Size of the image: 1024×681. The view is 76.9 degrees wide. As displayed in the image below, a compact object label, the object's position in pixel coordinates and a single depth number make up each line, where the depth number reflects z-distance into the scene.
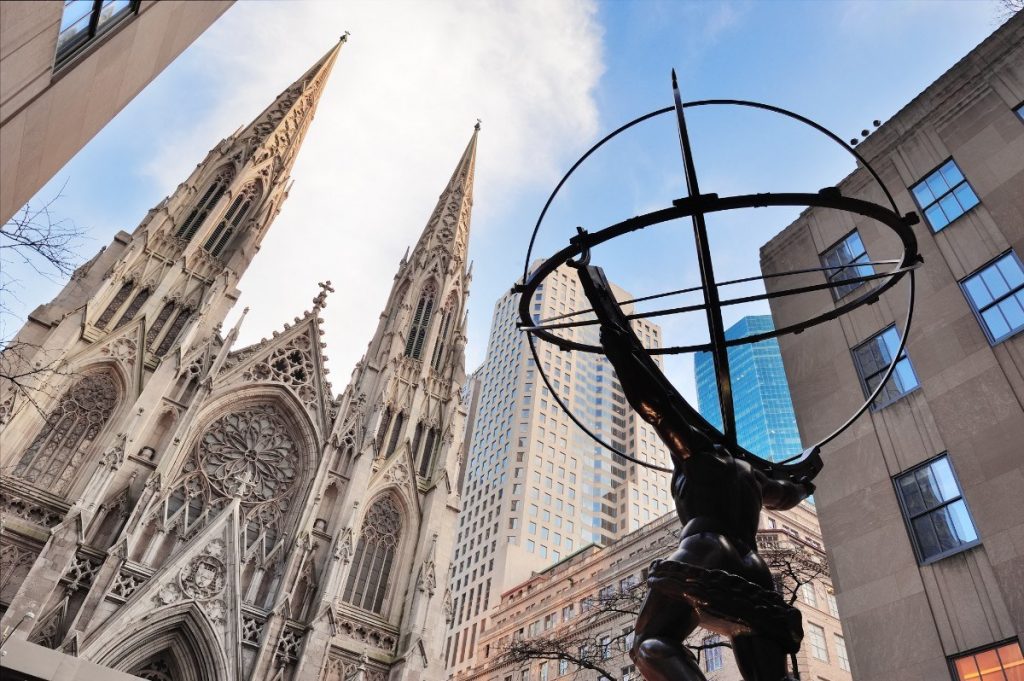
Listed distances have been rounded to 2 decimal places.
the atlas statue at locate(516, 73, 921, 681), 3.97
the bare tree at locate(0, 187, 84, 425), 20.92
